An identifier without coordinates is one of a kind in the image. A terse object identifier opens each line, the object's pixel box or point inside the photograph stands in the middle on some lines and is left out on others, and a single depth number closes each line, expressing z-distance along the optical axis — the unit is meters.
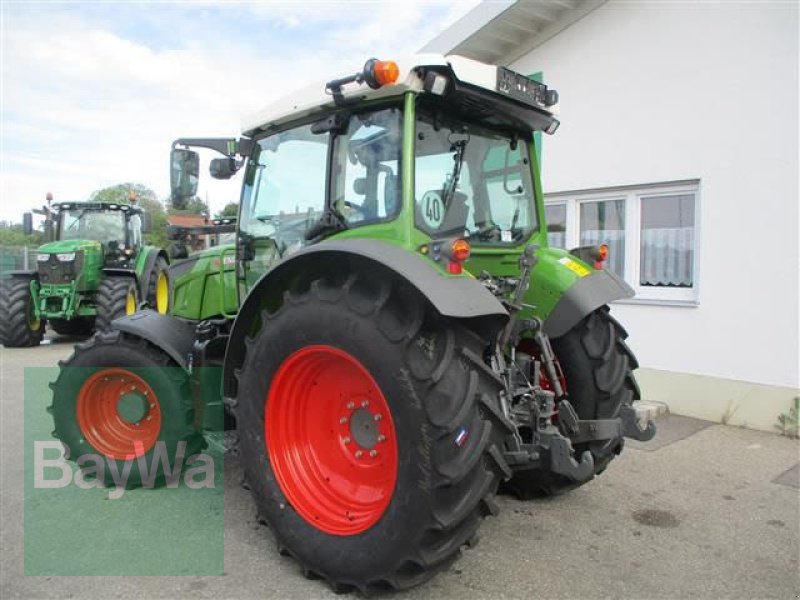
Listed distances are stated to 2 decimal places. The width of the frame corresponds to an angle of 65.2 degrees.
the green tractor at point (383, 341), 2.54
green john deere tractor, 10.30
